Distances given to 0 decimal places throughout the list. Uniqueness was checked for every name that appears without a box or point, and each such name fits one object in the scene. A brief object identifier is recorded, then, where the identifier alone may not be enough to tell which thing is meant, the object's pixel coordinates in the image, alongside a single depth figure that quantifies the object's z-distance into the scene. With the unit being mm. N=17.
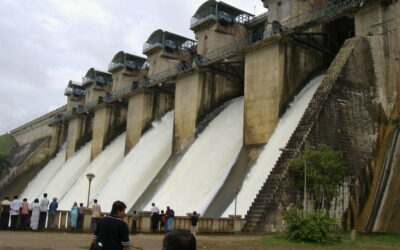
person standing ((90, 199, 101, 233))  18023
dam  20344
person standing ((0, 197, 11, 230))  18438
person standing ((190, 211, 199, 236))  17750
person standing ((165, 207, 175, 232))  19405
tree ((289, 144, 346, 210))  18828
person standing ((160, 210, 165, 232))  20156
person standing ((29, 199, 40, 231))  18891
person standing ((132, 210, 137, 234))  19703
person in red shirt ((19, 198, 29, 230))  18734
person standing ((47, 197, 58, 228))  20578
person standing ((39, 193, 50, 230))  19219
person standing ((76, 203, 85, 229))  20016
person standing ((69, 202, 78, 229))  19953
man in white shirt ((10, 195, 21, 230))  18312
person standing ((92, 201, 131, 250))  5277
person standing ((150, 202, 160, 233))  20141
